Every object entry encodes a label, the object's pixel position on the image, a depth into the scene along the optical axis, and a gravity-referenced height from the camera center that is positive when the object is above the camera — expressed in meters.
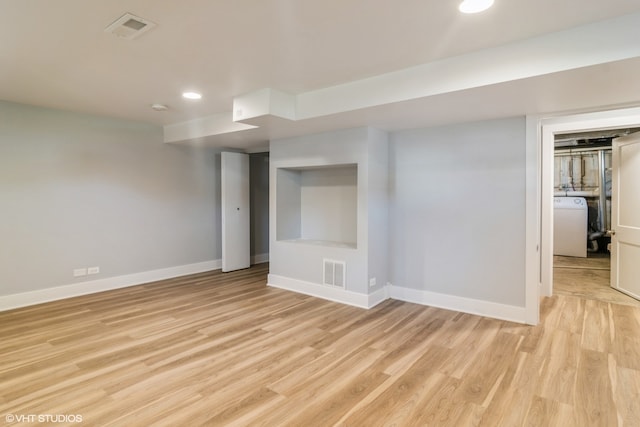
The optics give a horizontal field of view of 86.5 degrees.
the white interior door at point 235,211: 6.06 -0.07
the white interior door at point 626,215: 4.34 -0.15
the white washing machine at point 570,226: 7.64 -0.51
